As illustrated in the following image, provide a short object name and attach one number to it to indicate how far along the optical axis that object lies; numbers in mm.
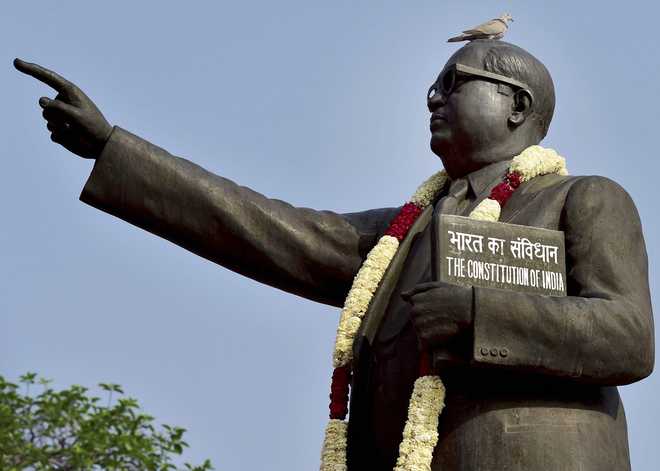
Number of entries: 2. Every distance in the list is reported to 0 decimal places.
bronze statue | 7094
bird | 8547
